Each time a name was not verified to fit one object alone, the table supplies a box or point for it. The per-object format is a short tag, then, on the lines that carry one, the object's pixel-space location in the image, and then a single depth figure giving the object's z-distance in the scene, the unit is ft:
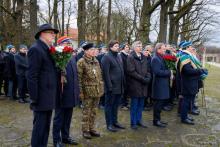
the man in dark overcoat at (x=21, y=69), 33.30
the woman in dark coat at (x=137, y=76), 23.11
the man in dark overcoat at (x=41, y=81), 15.37
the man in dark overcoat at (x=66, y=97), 18.35
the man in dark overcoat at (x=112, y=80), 22.29
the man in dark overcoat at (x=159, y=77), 23.77
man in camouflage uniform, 20.44
